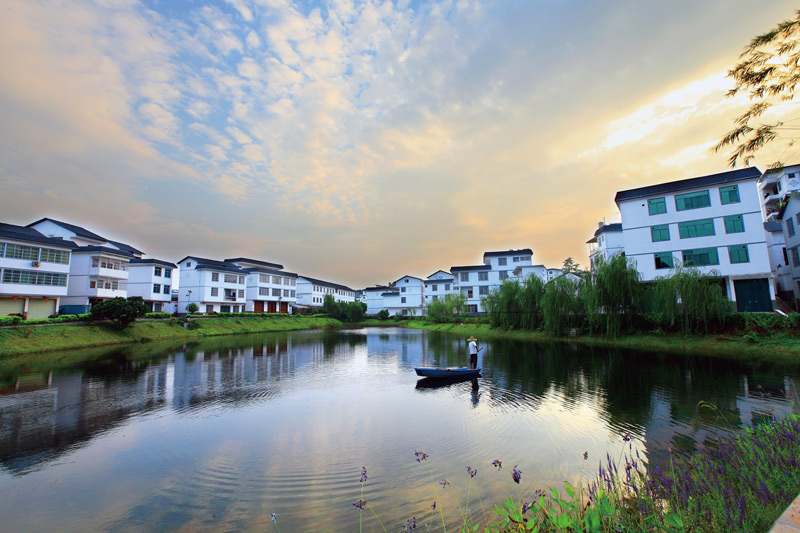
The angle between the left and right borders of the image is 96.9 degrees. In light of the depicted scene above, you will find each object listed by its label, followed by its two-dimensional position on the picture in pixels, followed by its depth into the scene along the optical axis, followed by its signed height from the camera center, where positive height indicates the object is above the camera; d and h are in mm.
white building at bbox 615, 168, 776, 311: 24750 +5594
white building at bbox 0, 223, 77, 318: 29073 +4403
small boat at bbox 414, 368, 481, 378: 15344 -2613
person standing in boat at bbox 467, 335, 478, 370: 15688 -1929
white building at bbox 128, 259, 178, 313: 46125 +5139
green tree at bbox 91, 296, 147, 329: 29594 +834
